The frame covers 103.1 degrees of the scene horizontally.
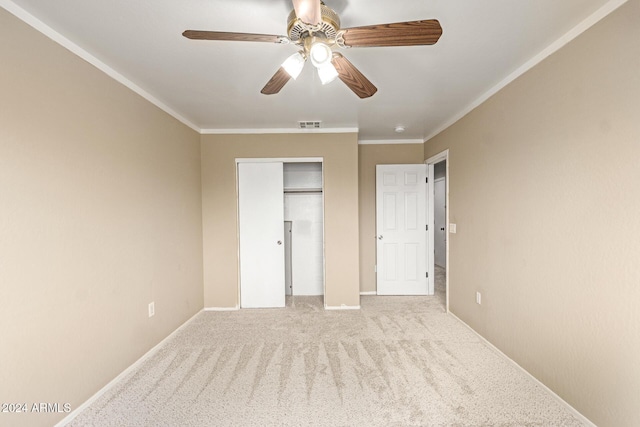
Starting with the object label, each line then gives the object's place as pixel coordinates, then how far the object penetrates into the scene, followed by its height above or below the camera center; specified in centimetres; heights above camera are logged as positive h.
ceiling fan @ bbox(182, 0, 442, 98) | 107 +81
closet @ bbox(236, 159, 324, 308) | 331 -24
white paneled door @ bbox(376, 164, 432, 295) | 375 -27
